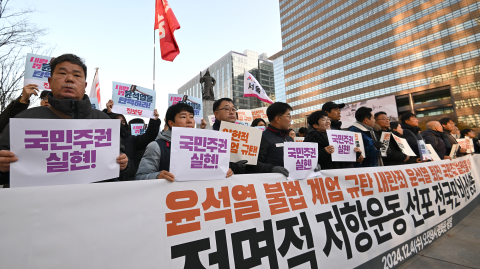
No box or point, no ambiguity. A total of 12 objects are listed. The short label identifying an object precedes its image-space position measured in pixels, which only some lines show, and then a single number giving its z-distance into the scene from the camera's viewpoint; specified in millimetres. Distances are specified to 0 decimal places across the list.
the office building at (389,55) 38025
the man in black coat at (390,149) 3514
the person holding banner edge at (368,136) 3340
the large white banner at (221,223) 1083
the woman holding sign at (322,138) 2869
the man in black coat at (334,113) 3602
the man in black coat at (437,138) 4738
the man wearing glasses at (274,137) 2623
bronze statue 12031
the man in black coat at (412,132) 4124
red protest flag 5883
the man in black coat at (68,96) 1419
